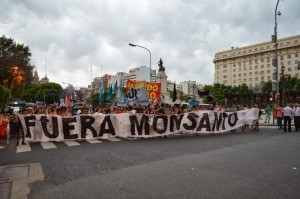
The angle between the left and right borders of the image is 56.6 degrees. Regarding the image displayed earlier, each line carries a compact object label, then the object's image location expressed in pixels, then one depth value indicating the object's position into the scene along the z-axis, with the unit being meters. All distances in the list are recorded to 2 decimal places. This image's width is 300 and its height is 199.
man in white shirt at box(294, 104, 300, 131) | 17.02
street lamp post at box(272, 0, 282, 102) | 27.06
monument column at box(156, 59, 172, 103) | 41.69
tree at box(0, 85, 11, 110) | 24.74
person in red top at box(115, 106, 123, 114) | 16.64
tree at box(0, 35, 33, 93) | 35.47
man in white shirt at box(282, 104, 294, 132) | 16.92
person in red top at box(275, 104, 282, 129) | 18.75
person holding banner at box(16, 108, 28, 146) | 12.42
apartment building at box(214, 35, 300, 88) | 103.63
